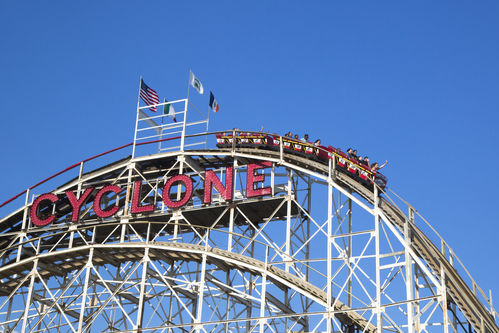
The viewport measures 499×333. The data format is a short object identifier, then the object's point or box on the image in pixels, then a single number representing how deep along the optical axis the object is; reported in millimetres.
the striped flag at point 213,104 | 47812
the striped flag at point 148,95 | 46950
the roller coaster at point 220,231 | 31781
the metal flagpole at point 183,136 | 42719
